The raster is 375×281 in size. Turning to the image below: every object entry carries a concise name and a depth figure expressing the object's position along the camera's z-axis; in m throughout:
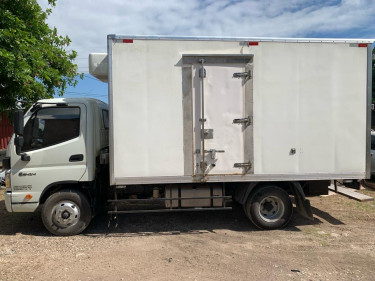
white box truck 4.81
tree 6.68
